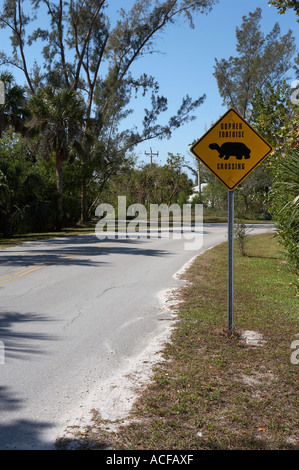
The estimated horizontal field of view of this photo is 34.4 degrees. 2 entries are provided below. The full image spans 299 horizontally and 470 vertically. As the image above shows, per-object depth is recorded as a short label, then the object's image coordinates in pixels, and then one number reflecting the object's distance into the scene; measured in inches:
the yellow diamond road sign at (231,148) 260.7
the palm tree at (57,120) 1152.2
